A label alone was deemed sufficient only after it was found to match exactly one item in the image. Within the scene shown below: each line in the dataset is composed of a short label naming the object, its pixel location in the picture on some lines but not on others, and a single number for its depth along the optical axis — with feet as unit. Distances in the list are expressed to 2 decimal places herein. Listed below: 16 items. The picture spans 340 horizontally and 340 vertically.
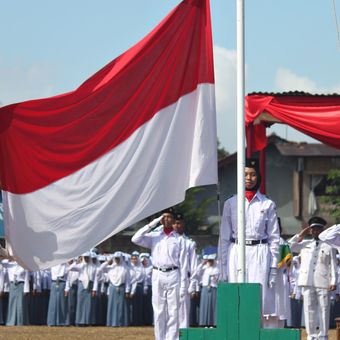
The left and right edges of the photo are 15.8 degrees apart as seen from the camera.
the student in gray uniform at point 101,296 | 96.12
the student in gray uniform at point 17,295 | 94.17
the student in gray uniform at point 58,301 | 95.09
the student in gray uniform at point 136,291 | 95.40
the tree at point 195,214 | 178.70
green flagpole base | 32.19
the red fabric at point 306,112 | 48.34
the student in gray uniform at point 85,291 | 95.25
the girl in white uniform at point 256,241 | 41.14
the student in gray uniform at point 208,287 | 91.66
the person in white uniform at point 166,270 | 57.72
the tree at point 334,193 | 141.59
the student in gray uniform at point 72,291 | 95.50
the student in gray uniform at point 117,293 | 95.09
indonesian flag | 34.30
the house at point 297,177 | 188.65
